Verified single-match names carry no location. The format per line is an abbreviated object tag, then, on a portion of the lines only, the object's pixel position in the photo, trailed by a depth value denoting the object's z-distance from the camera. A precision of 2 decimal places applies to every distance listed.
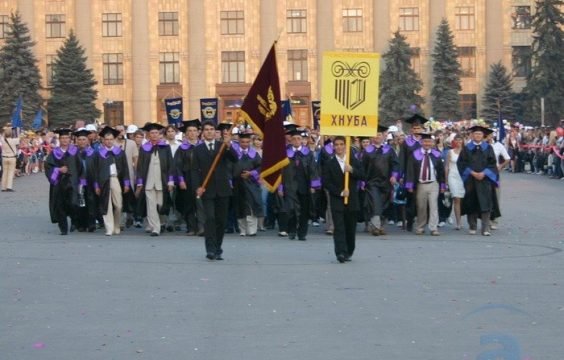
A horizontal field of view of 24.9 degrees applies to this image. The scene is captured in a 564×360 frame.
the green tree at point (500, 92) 73.94
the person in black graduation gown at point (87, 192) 22.59
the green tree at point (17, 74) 70.25
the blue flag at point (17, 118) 46.83
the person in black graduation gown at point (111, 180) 22.12
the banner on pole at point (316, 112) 33.17
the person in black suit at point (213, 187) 17.17
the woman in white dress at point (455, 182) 22.36
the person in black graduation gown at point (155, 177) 22.23
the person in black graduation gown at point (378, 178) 21.86
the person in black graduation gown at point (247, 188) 21.80
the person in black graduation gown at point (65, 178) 22.47
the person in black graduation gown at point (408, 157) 22.41
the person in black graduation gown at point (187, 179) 21.86
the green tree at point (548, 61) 67.81
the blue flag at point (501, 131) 41.62
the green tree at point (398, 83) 73.00
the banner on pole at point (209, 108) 30.64
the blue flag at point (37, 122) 57.38
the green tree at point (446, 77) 74.44
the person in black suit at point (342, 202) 16.62
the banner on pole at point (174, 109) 30.48
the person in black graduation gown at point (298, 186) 21.28
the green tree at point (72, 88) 72.31
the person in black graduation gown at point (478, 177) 21.80
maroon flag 16.77
